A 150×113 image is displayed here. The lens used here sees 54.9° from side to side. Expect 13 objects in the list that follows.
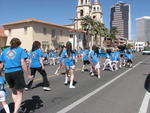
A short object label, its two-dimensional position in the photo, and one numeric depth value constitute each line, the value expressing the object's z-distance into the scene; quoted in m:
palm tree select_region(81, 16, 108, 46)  40.09
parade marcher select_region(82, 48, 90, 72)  9.53
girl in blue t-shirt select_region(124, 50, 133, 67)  10.71
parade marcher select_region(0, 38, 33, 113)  3.05
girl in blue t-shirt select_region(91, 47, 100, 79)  7.44
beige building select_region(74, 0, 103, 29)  49.62
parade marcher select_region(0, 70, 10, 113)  2.97
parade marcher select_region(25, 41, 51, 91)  5.12
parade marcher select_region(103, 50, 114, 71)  9.51
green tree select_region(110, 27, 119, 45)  60.32
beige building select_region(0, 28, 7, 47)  30.78
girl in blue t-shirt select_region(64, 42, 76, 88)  5.57
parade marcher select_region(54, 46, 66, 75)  6.07
